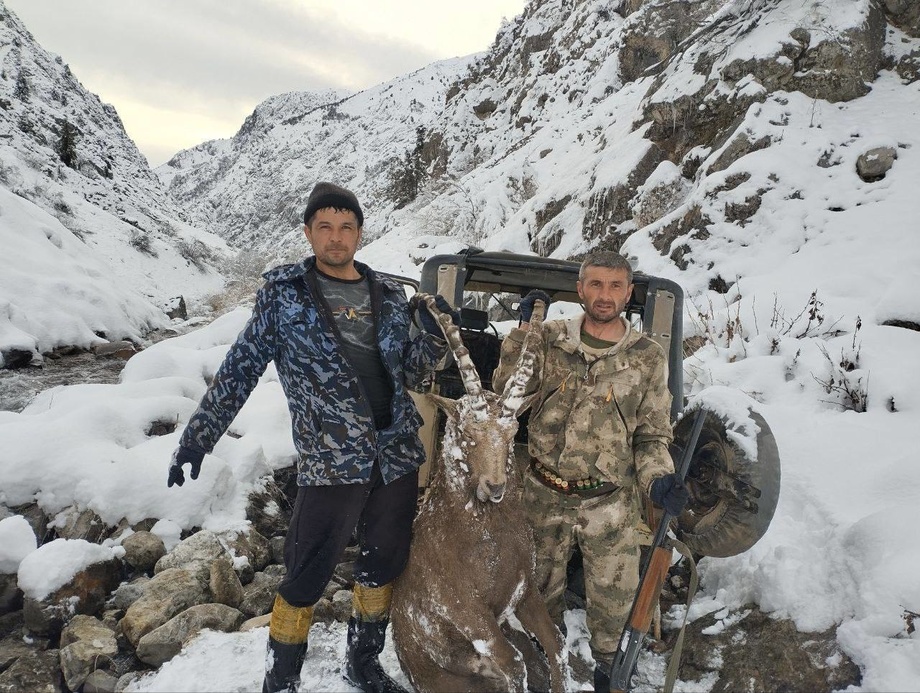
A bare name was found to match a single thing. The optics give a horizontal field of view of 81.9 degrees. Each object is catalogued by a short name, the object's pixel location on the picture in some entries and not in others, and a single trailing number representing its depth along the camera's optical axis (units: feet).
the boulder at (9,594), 10.20
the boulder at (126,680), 8.68
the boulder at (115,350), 30.25
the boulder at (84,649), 8.92
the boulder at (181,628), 9.33
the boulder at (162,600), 9.74
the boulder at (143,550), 11.49
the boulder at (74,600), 9.77
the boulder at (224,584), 10.86
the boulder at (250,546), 12.26
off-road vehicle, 8.84
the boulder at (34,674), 8.64
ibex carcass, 7.54
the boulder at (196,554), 11.23
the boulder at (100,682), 8.69
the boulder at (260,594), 10.85
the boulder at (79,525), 11.74
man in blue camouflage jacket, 7.56
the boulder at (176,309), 54.39
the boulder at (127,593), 10.55
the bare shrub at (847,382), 12.97
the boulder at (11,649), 9.19
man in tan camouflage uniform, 8.51
